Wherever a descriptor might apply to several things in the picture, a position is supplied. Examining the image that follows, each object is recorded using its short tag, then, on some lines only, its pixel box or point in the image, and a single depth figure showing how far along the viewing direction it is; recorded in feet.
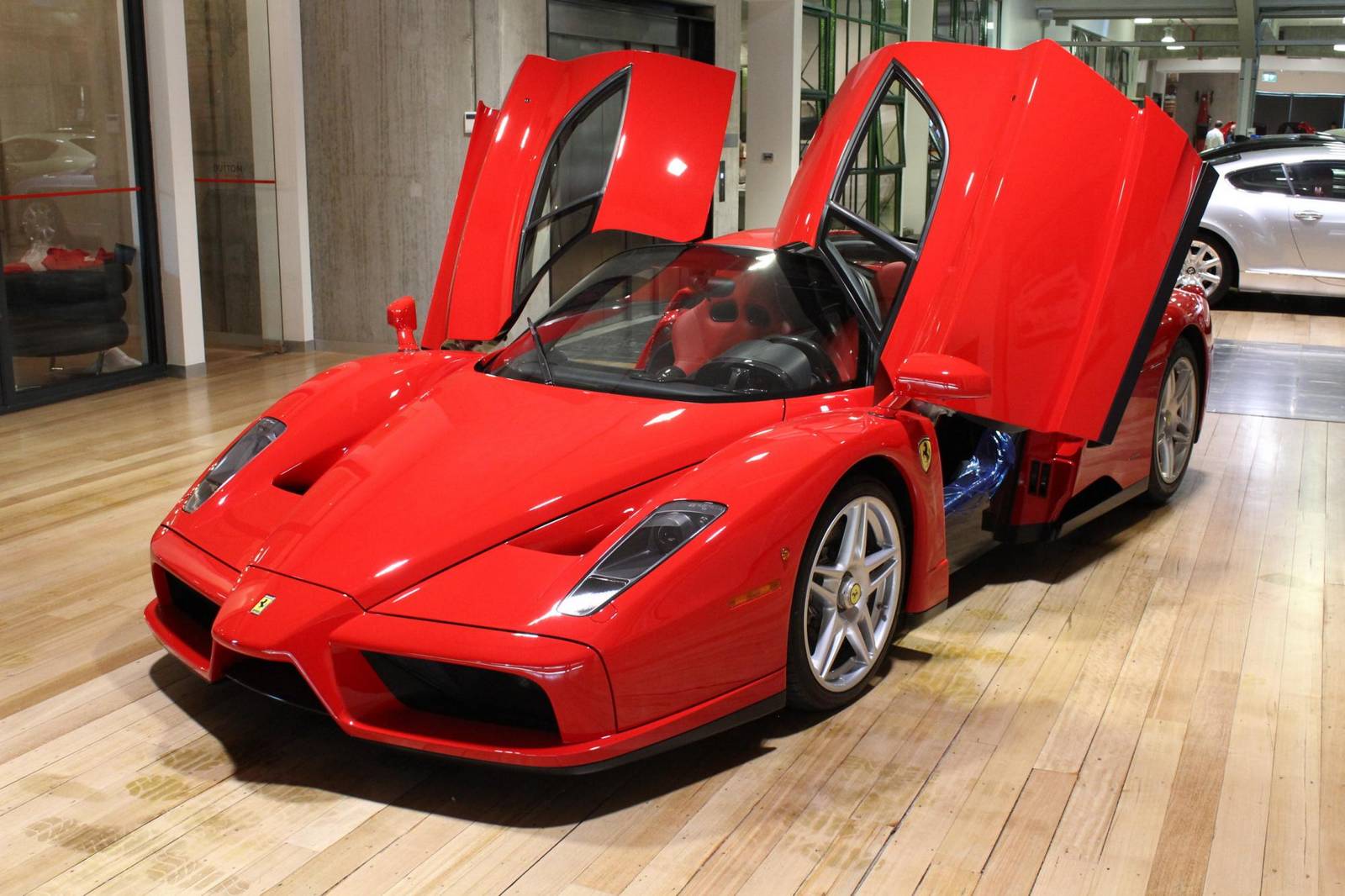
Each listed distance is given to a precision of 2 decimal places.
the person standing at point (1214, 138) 55.74
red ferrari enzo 9.21
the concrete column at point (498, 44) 28.04
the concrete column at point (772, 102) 41.98
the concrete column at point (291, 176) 29.81
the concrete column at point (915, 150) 57.98
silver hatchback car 35.04
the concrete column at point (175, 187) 26.45
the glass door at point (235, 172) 29.99
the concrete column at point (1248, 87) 63.57
